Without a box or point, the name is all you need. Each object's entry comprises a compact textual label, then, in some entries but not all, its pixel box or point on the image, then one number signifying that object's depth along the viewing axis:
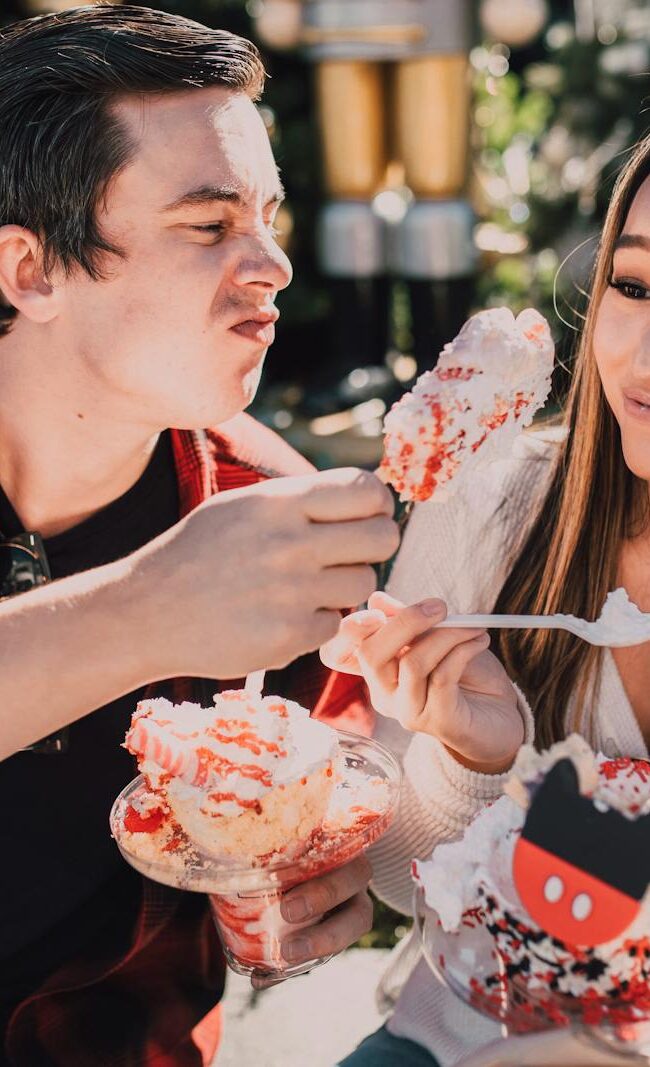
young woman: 1.44
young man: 1.56
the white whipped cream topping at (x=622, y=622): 1.33
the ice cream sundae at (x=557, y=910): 0.97
